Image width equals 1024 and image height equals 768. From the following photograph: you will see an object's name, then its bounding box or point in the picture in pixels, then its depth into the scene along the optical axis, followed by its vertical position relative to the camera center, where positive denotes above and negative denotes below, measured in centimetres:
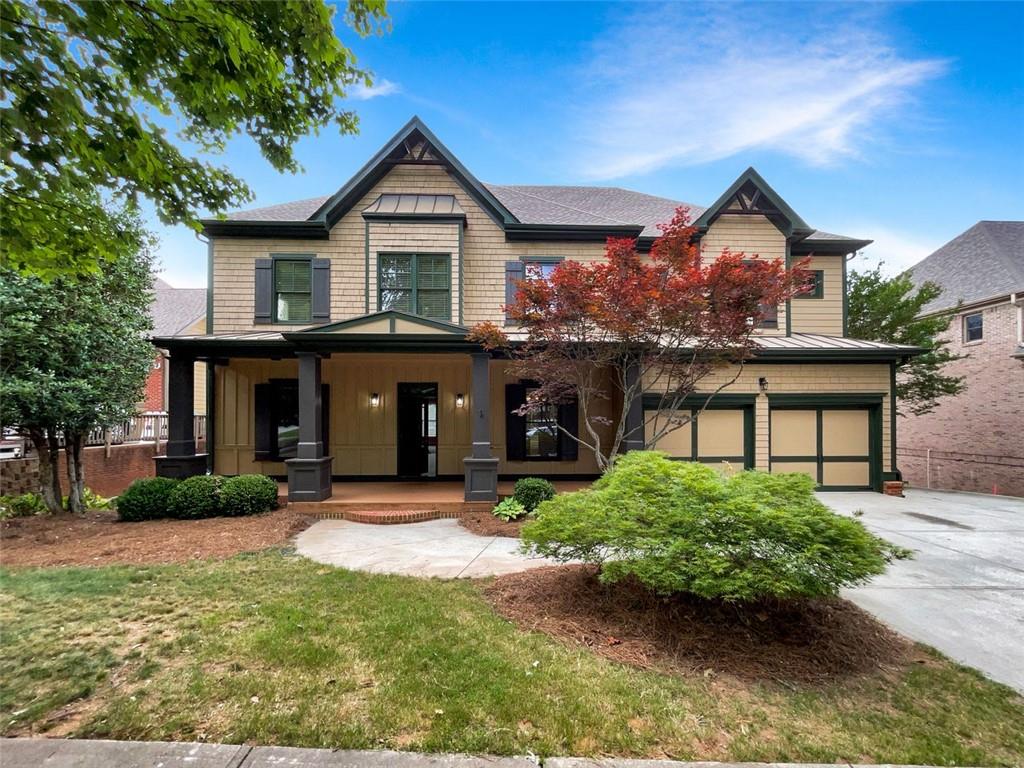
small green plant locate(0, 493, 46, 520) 781 -201
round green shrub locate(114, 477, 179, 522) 759 -186
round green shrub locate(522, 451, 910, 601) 326 -116
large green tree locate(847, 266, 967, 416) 1427 +214
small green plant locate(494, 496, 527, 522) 787 -209
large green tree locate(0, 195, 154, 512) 681 +62
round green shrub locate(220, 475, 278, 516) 791 -185
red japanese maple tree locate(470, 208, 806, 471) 700 +125
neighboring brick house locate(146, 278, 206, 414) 1802 +342
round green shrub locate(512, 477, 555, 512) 812 -182
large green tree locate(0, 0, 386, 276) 312 +242
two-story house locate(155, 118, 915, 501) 1064 +136
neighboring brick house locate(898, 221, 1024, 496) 1497 +63
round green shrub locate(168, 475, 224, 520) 770 -186
